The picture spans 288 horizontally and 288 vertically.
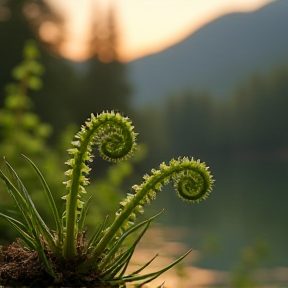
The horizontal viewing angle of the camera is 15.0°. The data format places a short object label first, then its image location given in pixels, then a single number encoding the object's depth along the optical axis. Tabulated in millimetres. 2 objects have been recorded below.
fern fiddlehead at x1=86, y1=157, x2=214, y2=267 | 756
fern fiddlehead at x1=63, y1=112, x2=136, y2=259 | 749
